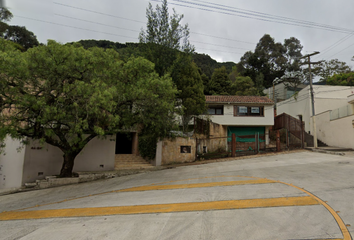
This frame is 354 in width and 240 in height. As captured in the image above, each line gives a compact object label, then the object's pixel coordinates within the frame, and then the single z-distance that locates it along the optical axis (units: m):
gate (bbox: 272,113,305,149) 18.39
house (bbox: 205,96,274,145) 22.70
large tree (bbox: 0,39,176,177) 7.86
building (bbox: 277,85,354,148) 18.69
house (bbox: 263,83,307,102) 33.44
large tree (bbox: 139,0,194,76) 15.87
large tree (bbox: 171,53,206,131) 16.73
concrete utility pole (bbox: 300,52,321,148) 17.92
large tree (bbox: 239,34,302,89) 39.88
